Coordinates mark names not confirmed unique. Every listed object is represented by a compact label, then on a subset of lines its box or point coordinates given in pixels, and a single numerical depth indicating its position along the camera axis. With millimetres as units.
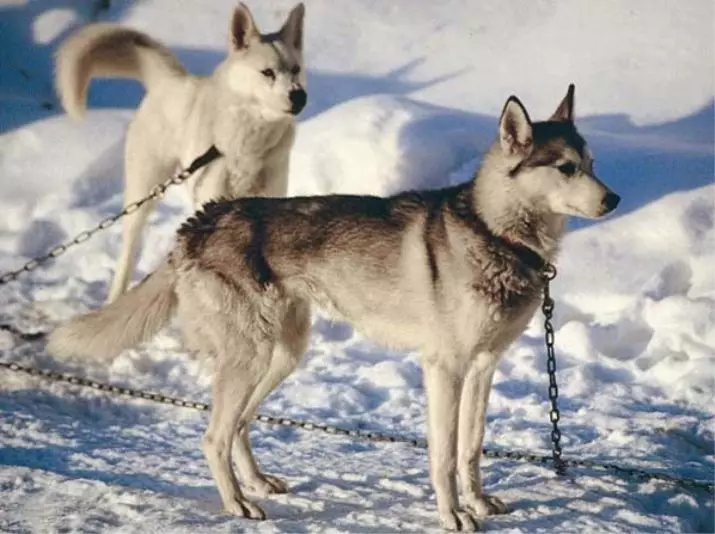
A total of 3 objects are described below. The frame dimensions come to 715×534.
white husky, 10742
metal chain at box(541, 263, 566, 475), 7664
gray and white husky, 6941
